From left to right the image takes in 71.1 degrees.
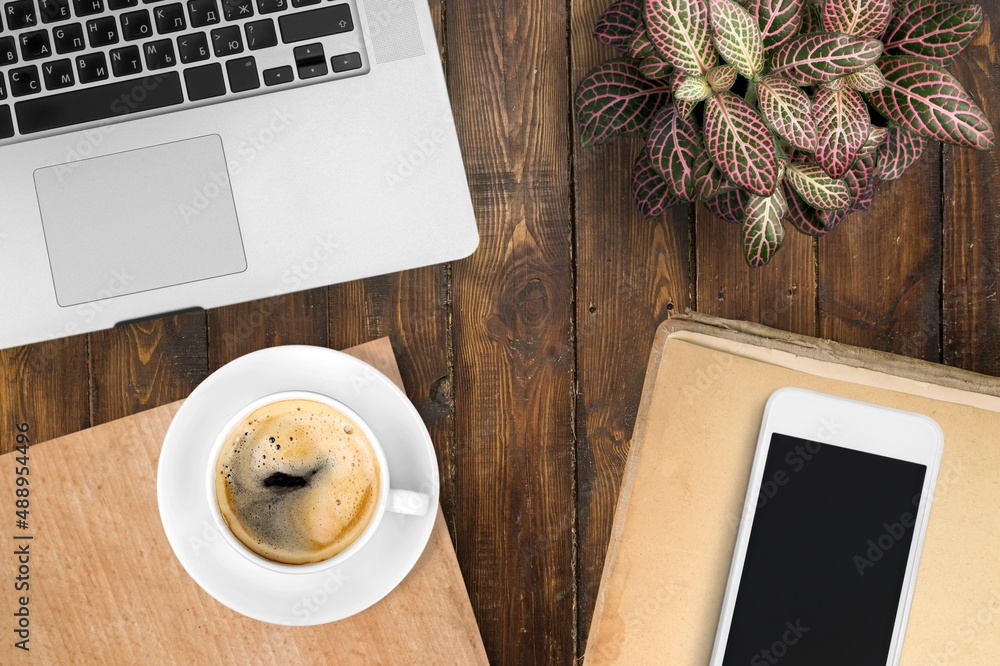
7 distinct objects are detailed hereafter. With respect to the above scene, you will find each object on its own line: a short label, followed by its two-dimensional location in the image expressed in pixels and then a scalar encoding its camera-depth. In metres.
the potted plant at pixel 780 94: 0.51
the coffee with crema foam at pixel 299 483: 0.65
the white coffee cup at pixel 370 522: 0.62
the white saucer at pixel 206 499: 0.65
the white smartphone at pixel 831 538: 0.67
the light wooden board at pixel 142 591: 0.69
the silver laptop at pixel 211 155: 0.60
